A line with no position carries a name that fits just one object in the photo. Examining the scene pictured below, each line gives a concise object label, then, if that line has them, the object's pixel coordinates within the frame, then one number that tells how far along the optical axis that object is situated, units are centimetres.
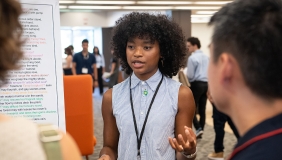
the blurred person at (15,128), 63
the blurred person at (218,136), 442
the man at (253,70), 76
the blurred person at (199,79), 552
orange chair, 329
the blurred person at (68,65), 887
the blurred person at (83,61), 819
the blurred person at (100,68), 1174
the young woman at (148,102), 161
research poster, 181
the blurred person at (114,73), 1077
